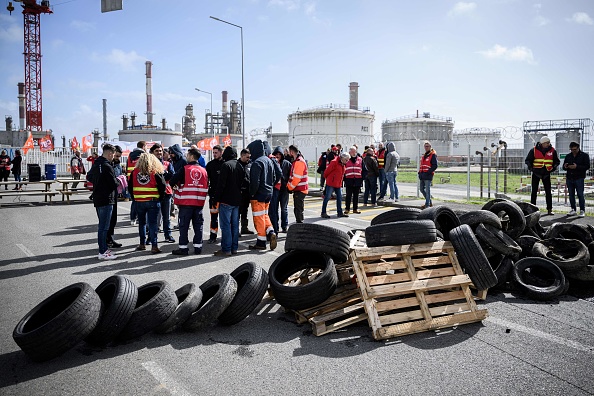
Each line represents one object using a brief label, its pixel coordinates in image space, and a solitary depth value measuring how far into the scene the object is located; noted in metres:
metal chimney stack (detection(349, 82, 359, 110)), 66.12
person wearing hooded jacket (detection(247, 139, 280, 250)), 8.35
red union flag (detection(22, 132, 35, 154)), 30.49
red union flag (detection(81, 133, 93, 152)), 25.35
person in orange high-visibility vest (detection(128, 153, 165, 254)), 8.12
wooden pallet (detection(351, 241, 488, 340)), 4.55
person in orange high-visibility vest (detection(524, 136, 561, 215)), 11.78
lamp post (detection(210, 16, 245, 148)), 25.91
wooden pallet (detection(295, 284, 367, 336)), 4.59
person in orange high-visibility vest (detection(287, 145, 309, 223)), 10.66
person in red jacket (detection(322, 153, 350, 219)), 12.79
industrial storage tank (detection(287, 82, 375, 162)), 58.56
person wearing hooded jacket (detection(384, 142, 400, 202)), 15.70
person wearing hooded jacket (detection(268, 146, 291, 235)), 10.04
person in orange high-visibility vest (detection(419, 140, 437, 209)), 13.88
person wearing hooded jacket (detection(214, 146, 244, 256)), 8.08
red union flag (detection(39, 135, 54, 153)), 32.66
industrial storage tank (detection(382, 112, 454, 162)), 63.03
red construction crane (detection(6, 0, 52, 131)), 59.28
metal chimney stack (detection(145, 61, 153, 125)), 69.56
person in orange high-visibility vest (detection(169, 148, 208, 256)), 8.11
